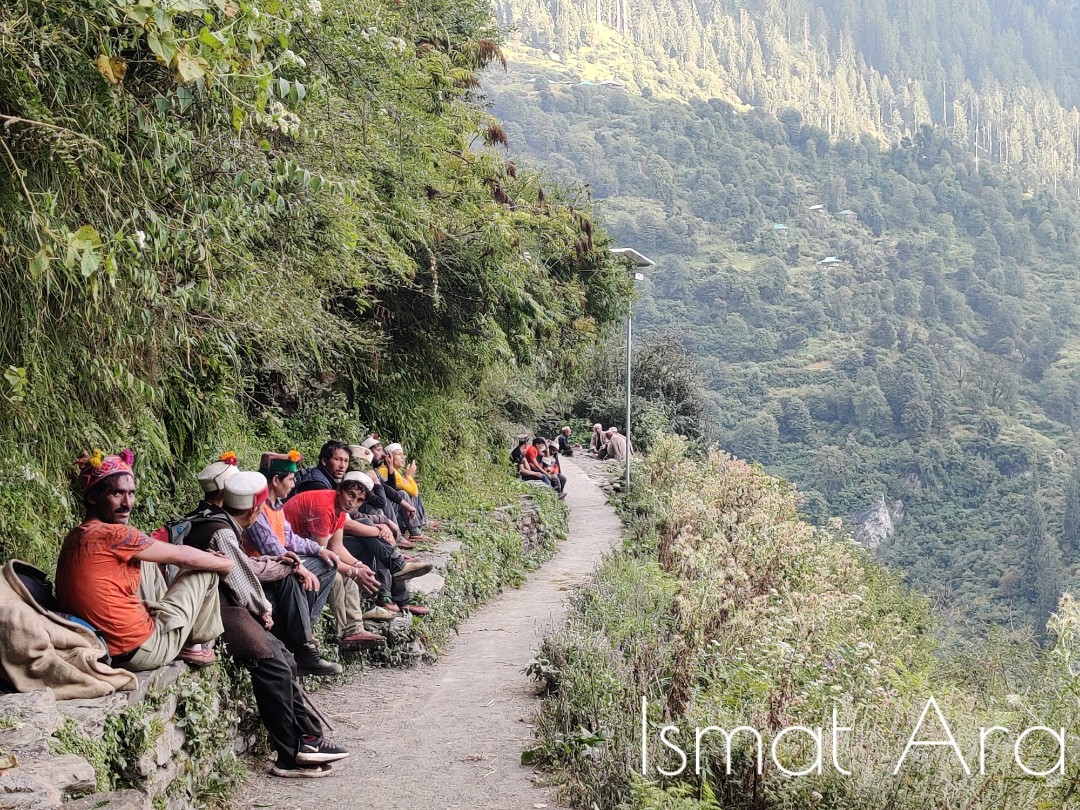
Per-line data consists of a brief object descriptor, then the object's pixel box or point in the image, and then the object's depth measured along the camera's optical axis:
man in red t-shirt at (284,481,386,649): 7.57
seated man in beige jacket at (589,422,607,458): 30.06
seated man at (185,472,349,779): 5.62
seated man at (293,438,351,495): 8.24
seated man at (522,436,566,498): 20.89
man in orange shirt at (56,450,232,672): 4.82
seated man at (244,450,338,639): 6.89
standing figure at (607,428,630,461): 28.61
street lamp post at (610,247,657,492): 19.64
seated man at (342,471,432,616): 8.37
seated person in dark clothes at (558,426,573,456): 28.72
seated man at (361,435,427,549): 10.67
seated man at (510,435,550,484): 20.53
